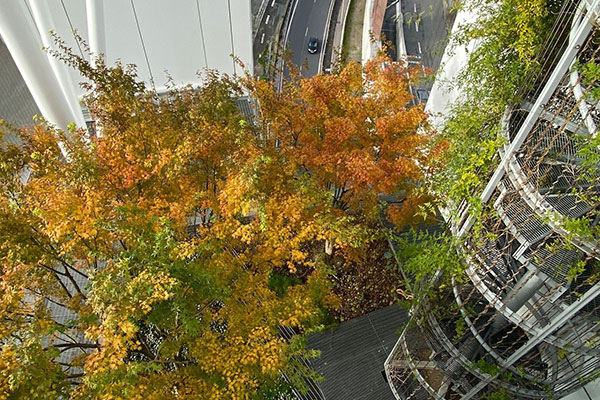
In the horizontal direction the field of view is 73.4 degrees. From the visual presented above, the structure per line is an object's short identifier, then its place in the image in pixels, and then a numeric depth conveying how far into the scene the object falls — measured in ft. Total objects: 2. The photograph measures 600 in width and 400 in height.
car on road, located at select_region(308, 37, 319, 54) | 114.21
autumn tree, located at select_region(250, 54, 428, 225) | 46.73
